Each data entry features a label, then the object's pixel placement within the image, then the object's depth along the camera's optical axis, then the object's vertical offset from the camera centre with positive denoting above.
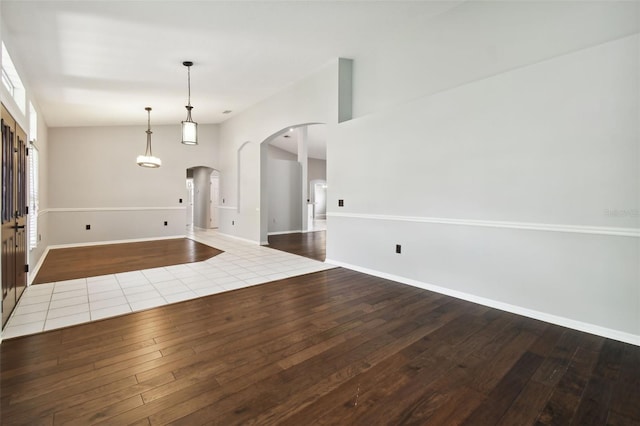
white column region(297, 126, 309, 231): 9.16 +1.28
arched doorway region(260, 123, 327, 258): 9.15 +0.34
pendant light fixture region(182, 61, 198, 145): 4.59 +1.11
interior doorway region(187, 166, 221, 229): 10.78 +0.19
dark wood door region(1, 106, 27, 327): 2.68 -0.13
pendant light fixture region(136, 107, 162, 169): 6.02 +0.84
